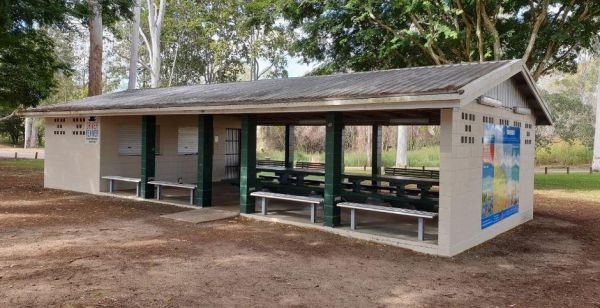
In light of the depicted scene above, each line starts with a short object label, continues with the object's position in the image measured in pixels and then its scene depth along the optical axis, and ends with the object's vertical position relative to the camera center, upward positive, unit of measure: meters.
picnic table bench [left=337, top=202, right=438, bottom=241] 7.36 -0.89
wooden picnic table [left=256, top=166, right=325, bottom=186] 12.71 -0.54
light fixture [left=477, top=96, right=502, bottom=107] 7.56 +0.89
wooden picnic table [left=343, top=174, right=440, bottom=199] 10.20 -0.58
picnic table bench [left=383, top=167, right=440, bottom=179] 11.68 -0.45
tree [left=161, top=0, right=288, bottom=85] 32.75 +8.02
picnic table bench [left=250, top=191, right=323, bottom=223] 8.77 -0.84
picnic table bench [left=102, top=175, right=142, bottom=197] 12.15 -0.76
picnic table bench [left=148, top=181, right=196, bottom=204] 10.87 -0.78
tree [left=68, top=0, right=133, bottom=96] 15.13 +4.64
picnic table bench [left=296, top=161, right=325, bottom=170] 15.80 -0.40
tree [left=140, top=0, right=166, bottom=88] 28.81 +7.11
